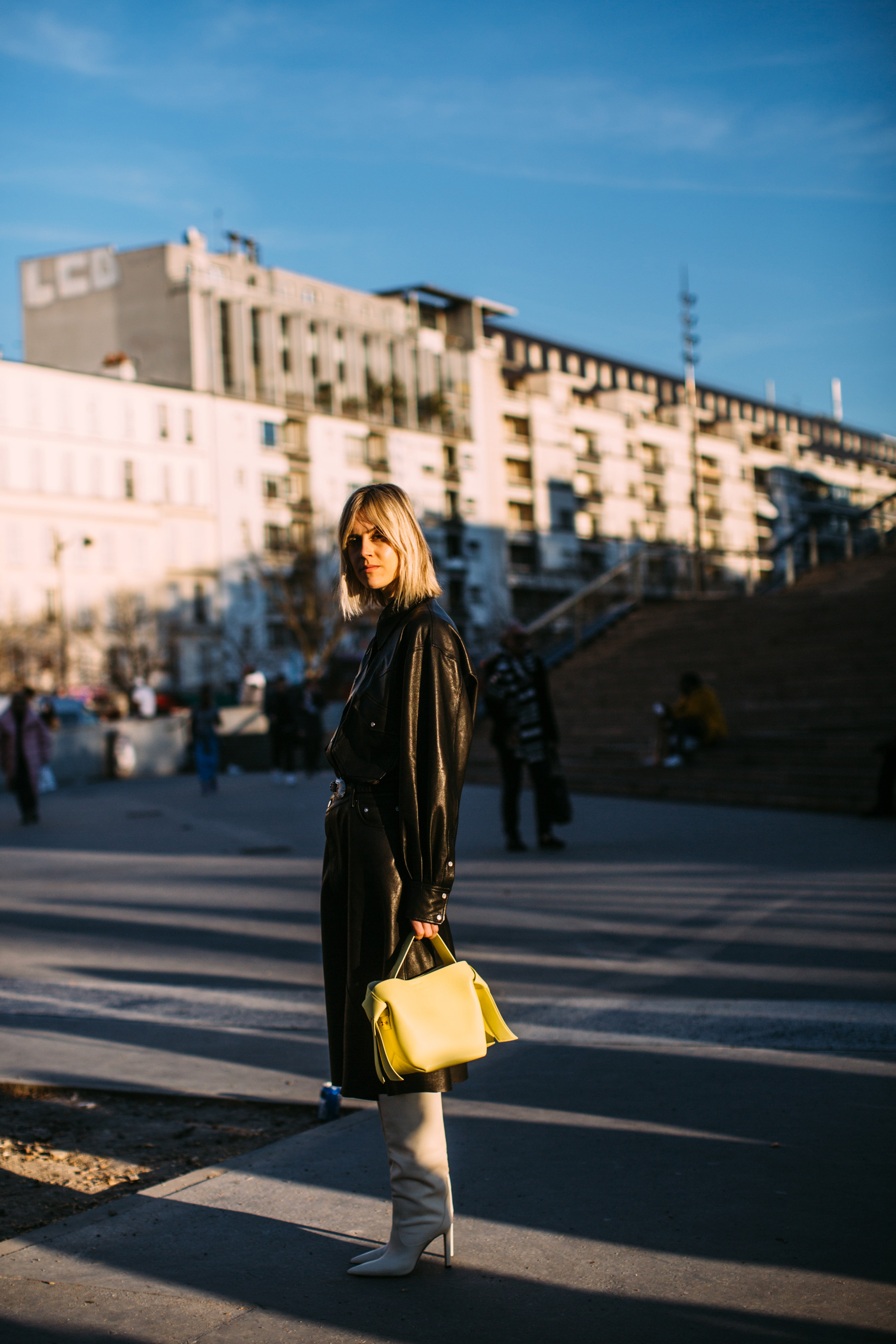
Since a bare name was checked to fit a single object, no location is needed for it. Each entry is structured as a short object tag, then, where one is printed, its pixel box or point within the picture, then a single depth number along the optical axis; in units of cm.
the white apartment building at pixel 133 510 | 6303
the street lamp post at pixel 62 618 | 5472
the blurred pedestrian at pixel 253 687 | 2803
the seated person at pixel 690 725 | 1728
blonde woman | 319
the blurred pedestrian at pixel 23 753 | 1650
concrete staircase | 1594
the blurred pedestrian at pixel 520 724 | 1157
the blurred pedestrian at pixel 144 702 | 3192
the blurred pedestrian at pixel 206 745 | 2025
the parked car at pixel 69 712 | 3244
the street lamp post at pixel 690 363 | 4278
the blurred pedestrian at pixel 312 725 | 2314
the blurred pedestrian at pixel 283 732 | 2189
